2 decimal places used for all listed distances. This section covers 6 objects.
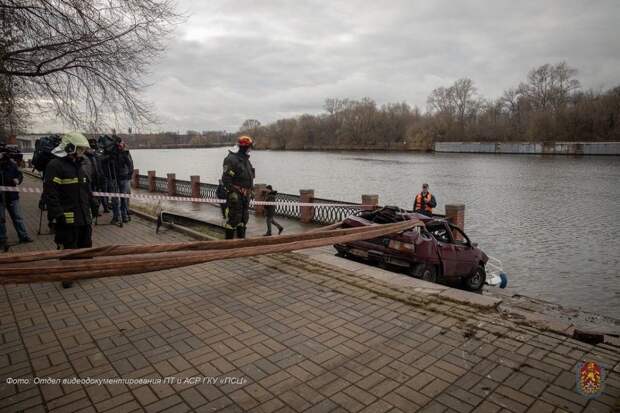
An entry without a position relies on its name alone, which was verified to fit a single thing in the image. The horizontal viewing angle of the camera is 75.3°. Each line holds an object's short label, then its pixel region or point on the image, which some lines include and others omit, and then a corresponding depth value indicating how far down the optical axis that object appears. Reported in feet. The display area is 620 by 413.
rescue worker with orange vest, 36.58
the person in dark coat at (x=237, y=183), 23.17
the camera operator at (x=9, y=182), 25.14
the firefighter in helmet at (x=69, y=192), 16.58
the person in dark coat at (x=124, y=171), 33.48
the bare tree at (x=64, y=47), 28.84
